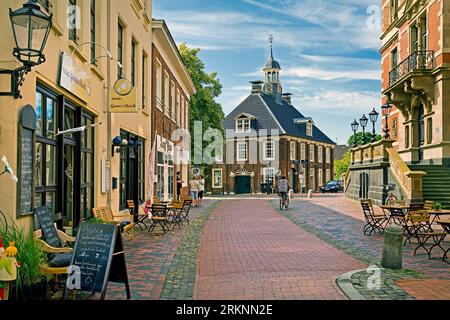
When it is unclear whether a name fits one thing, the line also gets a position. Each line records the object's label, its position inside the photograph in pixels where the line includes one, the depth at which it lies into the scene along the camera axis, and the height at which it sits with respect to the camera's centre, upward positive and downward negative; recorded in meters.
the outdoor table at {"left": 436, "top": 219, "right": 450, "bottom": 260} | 9.72 -1.06
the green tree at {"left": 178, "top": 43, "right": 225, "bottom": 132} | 41.75 +6.51
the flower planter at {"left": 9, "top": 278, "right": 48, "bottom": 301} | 5.76 -1.36
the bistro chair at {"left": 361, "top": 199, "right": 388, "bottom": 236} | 13.99 -1.37
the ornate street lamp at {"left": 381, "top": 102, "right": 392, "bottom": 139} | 30.20 +3.82
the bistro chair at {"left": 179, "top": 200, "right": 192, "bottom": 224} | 15.88 -0.96
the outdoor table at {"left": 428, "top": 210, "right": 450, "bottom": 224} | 12.15 -1.00
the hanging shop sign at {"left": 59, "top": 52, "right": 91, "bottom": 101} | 9.36 +1.87
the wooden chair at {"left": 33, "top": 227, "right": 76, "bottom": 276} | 6.34 -1.07
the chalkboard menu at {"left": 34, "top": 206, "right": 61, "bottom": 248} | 7.52 -0.80
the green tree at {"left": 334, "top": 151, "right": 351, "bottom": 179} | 92.22 +0.85
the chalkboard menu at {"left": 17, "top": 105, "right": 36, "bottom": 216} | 7.14 +0.18
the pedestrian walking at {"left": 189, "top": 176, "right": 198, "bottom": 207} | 27.36 -0.89
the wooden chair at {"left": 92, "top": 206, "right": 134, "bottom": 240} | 11.15 -1.01
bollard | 8.53 -1.29
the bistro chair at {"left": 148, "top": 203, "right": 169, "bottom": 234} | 13.90 -1.22
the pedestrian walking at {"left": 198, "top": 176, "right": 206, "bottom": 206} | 29.38 -1.01
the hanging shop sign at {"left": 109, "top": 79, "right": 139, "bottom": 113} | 12.86 +1.86
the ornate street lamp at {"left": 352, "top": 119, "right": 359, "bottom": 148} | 30.65 +2.67
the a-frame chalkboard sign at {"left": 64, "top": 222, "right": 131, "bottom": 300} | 6.10 -1.06
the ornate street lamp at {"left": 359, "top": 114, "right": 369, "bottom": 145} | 27.58 +2.65
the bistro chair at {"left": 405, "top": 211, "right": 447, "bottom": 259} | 11.40 -1.11
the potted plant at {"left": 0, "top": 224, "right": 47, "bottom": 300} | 5.78 -1.13
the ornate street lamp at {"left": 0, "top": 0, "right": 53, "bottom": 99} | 6.02 +1.71
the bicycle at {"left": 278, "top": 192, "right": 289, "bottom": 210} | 25.07 -1.37
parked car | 57.12 -1.82
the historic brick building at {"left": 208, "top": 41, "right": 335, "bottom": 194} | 55.56 +2.27
